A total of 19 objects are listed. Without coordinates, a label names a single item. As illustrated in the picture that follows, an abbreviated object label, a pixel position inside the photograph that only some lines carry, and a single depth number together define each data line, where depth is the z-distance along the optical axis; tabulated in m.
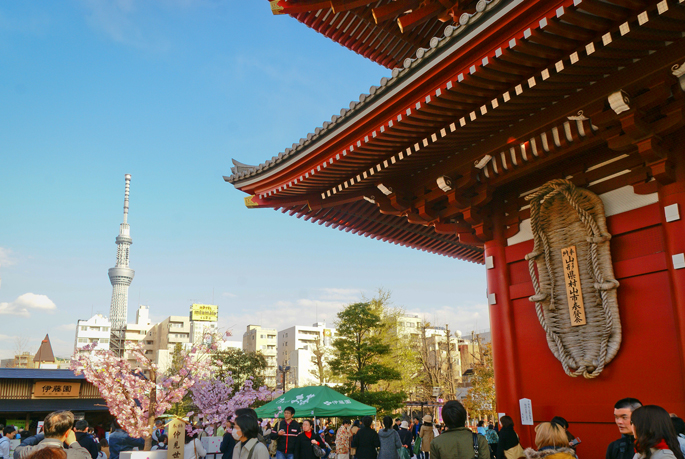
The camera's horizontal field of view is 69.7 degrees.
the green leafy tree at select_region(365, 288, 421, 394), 27.92
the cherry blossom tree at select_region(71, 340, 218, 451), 8.87
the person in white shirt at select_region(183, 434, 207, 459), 8.20
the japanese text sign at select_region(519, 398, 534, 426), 6.98
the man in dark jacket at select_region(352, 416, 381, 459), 8.57
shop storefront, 22.03
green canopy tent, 11.70
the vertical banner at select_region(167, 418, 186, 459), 7.93
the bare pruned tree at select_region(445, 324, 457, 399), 32.03
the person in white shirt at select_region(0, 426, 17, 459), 9.11
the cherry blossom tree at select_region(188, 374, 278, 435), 11.99
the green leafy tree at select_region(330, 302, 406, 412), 23.39
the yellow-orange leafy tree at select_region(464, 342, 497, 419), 23.41
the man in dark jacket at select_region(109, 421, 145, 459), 8.82
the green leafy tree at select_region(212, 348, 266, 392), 34.21
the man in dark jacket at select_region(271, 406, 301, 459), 9.20
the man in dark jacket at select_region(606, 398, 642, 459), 3.58
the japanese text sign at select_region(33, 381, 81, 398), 22.70
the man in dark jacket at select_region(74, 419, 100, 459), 6.95
